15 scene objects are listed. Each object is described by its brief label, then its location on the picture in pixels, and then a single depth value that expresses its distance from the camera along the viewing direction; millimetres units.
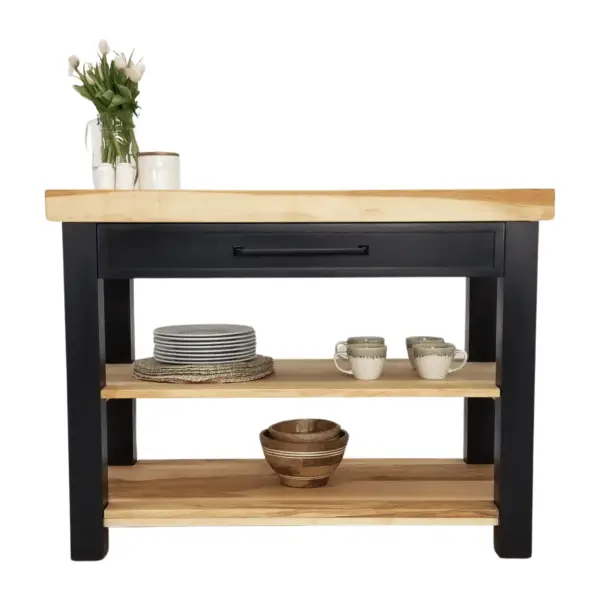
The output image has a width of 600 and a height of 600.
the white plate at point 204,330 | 3141
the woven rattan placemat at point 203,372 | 2982
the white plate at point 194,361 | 3092
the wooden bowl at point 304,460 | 3102
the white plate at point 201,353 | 3109
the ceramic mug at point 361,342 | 3178
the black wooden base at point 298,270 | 2811
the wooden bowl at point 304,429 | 3148
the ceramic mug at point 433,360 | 3020
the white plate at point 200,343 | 3117
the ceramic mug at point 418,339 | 3248
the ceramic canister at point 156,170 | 2943
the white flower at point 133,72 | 2961
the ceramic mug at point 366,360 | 3018
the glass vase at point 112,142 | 3010
